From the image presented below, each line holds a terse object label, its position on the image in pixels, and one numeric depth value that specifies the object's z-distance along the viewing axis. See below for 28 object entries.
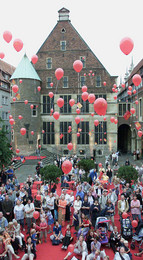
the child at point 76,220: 9.41
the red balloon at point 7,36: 11.67
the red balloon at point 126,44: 9.19
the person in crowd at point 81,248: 7.49
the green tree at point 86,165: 16.48
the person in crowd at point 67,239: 8.30
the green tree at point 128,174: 12.45
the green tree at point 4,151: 14.25
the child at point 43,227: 8.88
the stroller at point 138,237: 8.23
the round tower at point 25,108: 29.50
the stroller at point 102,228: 8.21
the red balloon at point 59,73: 12.44
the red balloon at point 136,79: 11.87
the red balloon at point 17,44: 12.01
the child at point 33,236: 7.78
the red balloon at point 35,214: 8.80
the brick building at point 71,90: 31.42
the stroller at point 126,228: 8.59
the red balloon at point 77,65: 12.20
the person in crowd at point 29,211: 9.15
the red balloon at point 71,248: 7.45
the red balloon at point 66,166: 9.57
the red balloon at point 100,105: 8.49
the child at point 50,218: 9.55
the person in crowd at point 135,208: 9.32
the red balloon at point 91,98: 13.81
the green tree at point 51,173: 13.08
